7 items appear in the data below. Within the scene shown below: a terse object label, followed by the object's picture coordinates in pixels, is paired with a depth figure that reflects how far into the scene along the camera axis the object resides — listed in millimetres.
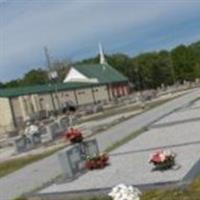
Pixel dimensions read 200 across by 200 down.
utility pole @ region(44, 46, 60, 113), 71181
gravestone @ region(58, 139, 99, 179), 13719
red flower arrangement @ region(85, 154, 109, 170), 13867
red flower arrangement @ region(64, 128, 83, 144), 14992
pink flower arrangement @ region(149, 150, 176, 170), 11680
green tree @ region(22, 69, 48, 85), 109812
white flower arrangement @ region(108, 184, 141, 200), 5609
